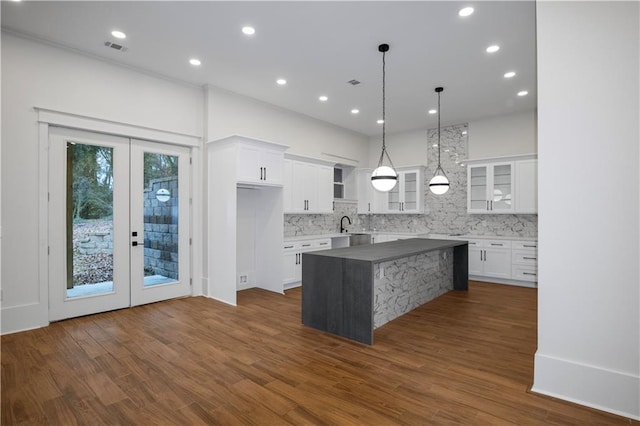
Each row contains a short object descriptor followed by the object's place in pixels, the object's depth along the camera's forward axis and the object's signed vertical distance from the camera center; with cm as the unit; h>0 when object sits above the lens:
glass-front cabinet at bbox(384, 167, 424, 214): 777 +41
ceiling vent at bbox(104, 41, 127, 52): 411 +203
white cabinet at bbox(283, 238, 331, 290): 599 -86
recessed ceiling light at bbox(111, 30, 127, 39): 387 +203
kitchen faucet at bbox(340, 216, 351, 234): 804 -37
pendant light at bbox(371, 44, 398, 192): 433 +42
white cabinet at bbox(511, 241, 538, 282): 612 -91
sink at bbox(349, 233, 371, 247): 767 -63
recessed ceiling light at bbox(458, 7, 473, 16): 335 +198
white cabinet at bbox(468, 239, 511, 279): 641 -91
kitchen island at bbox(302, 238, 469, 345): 355 -88
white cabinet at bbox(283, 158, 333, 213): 645 +50
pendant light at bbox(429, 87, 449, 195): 536 +43
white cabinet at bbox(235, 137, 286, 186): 507 +78
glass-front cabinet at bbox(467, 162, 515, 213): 656 +47
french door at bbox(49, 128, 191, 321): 421 -14
